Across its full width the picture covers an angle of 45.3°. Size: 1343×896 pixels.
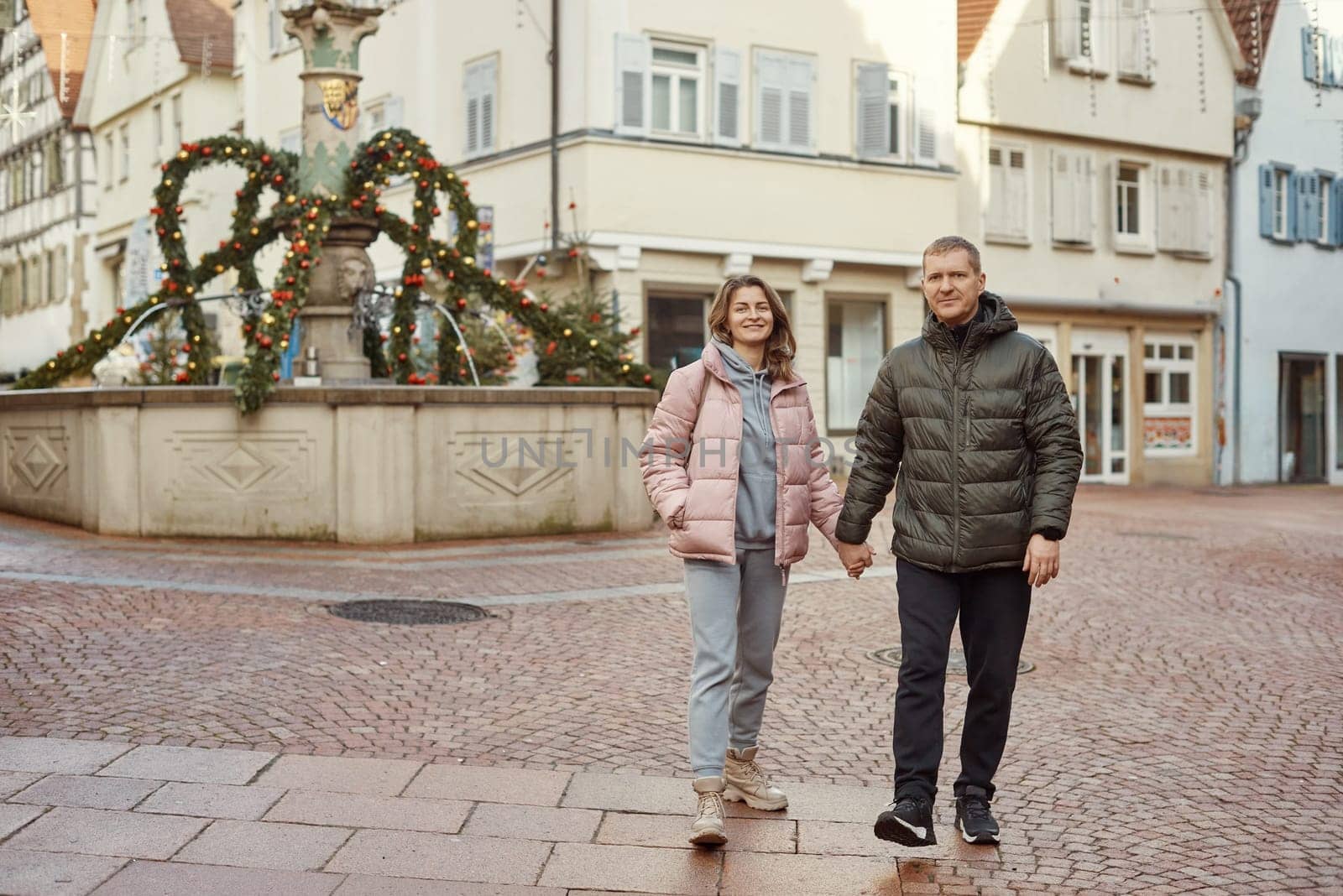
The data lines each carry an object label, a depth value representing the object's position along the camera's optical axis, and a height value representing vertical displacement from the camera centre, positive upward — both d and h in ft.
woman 16.46 -0.91
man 15.71 -1.02
